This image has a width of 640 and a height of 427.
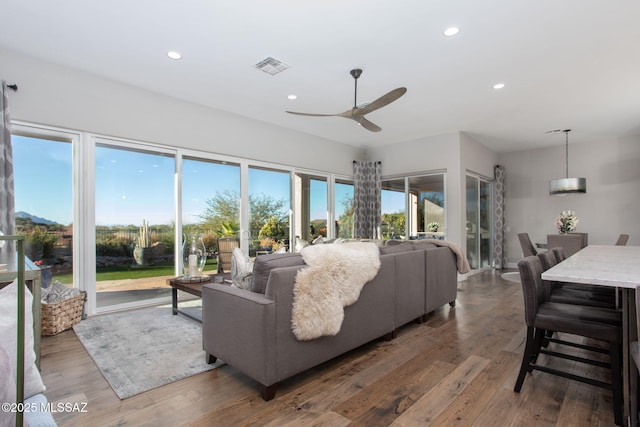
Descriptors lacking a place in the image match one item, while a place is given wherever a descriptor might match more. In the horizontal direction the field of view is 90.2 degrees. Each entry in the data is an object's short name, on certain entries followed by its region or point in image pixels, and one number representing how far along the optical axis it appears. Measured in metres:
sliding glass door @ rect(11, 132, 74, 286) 3.46
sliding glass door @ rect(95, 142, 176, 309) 3.94
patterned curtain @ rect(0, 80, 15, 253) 3.06
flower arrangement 5.57
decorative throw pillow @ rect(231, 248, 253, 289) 2.45
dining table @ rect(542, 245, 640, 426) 1.58
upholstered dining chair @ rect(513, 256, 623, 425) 1.79
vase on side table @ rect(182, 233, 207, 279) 3.60
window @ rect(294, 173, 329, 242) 6.21
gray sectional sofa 2.01
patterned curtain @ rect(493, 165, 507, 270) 7.50
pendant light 5.74
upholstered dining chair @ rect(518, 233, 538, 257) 5.29
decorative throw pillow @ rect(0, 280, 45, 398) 0.98
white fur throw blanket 2.12
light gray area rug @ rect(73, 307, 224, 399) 2.29
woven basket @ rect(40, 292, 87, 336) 3.10
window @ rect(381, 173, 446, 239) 6.29
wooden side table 3.21
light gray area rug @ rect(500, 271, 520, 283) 5.98
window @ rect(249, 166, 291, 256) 5.41
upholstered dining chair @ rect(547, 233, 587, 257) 4.97
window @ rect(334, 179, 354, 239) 6.95
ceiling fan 3.11
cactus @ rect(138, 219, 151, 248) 4.25
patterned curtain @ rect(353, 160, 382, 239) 7.07
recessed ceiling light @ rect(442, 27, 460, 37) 2.79
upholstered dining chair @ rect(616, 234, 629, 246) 4.42
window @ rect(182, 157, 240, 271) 4.65
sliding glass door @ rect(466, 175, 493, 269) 6.68
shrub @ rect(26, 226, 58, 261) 3.53
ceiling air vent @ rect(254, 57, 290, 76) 3.36
